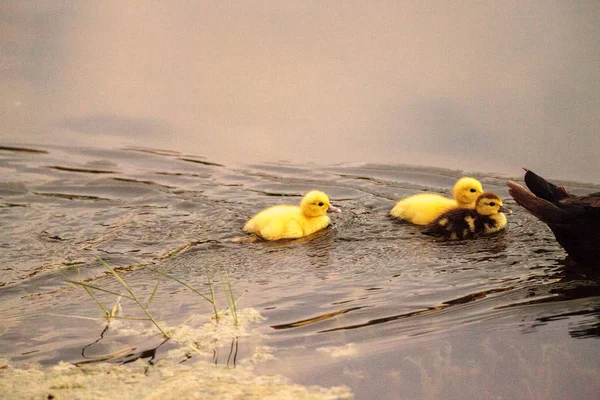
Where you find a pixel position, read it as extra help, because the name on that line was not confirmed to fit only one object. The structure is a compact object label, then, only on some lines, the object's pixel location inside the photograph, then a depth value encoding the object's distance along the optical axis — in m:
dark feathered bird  9.16
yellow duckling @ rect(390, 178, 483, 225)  11.61
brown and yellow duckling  11.15
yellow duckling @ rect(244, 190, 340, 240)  11.20
